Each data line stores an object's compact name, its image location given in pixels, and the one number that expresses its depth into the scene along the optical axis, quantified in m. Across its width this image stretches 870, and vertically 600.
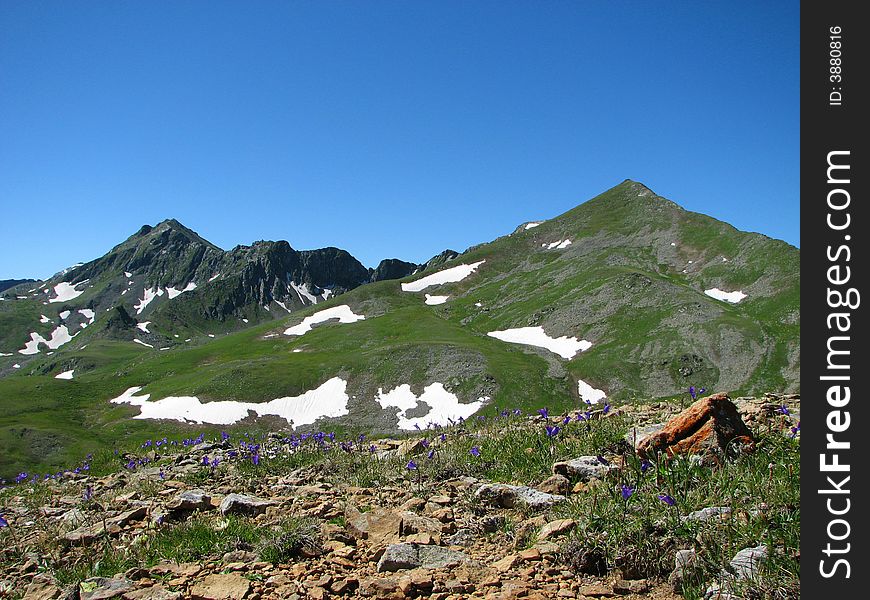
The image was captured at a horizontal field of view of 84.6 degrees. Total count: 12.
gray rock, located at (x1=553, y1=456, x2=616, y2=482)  6.40
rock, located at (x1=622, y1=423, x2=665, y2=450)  7.25
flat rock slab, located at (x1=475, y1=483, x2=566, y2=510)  5.91
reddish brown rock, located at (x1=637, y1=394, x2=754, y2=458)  6.25
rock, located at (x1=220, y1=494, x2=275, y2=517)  6.72
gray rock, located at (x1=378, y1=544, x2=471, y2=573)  4.64
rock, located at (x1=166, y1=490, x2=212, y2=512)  6.95
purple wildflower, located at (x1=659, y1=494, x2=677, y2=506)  4.66
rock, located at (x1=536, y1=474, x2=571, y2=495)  6.30
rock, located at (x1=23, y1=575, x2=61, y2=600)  4.95
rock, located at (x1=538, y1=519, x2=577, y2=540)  4.92
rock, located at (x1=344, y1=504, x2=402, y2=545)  5.55
